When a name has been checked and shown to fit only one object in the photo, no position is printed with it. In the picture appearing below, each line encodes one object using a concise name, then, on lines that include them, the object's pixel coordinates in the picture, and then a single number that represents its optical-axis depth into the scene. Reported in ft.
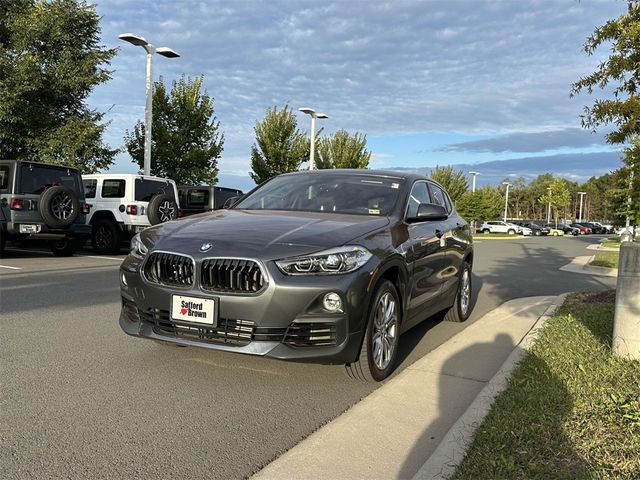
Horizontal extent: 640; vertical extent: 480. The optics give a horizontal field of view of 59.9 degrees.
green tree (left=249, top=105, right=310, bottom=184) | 96.07
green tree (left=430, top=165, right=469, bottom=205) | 156.66
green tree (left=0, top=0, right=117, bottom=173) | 54.90
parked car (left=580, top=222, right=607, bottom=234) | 261.98
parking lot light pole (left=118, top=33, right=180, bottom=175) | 56.18
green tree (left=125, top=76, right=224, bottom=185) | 70.64
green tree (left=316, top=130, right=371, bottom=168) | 114.83
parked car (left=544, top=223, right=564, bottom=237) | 216.78
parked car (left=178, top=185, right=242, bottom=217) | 52.01
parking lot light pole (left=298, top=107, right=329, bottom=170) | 82.84
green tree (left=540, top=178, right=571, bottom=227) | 260.42
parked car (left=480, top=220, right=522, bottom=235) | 193.57
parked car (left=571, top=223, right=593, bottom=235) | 241.96
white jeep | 43.73
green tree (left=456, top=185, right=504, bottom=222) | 159.74
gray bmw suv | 12.00
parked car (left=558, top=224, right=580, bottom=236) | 228.43
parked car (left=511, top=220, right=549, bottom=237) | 203.08
